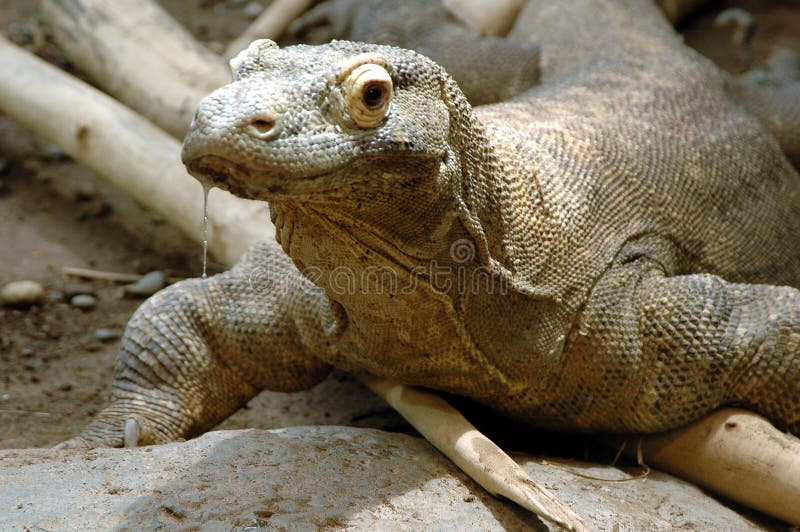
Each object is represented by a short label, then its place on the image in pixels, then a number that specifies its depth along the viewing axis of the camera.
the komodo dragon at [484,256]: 4.88
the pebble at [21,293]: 10.15
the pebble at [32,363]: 9.24
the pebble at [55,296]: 10.39
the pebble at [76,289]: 10.46
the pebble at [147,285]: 10.48
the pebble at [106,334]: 9.77
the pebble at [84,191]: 12.08
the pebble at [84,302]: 10.25
